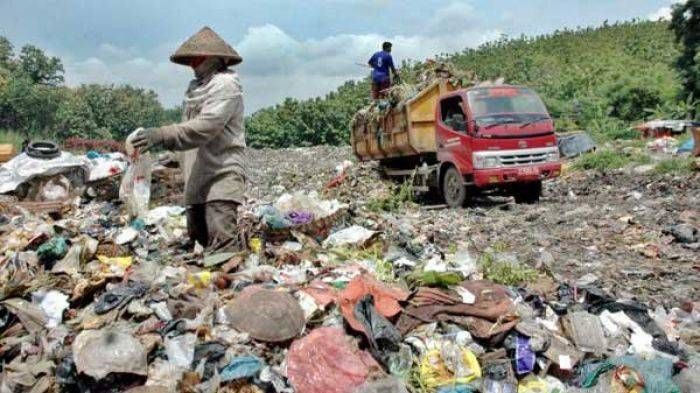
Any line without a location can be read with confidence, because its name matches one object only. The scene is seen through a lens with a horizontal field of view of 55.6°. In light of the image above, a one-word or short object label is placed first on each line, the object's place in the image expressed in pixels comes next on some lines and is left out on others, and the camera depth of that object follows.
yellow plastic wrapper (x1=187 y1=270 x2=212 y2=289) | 4.50
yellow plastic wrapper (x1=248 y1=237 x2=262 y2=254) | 5.34
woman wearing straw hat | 4.36
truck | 9.65
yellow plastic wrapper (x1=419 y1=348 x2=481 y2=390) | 3.58
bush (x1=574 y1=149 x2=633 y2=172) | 12.73
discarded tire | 9.04
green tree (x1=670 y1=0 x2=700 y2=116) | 16.39
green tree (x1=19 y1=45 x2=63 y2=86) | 39.41
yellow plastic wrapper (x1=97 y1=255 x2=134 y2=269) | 4.99
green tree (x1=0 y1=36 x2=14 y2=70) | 36.66
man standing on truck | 13.14
